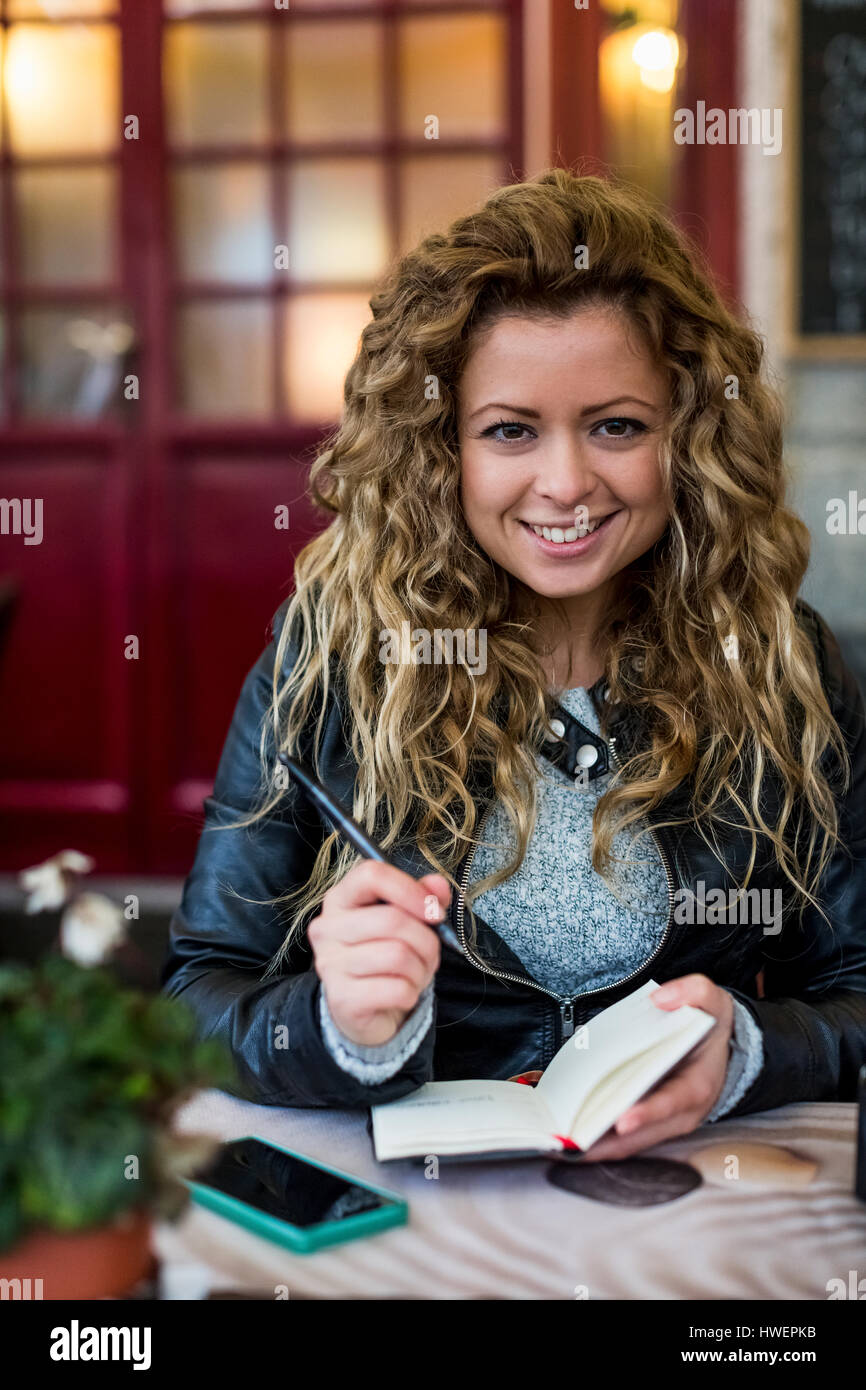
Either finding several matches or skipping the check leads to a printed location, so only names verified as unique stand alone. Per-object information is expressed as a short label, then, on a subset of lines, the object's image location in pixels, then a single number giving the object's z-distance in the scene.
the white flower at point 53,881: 0.73
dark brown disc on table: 0.80
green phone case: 0.72
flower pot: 0.61
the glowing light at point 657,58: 2.99
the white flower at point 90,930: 0.69
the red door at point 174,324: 3.16
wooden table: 0.71
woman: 1.26
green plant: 0.59
